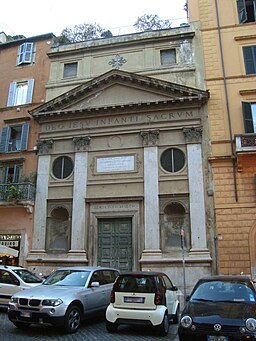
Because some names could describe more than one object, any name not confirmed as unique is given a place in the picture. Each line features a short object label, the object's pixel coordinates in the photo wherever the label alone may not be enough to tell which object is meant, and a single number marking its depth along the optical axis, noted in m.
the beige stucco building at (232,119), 15.82
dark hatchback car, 6.08
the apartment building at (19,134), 18.47
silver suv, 8.15
